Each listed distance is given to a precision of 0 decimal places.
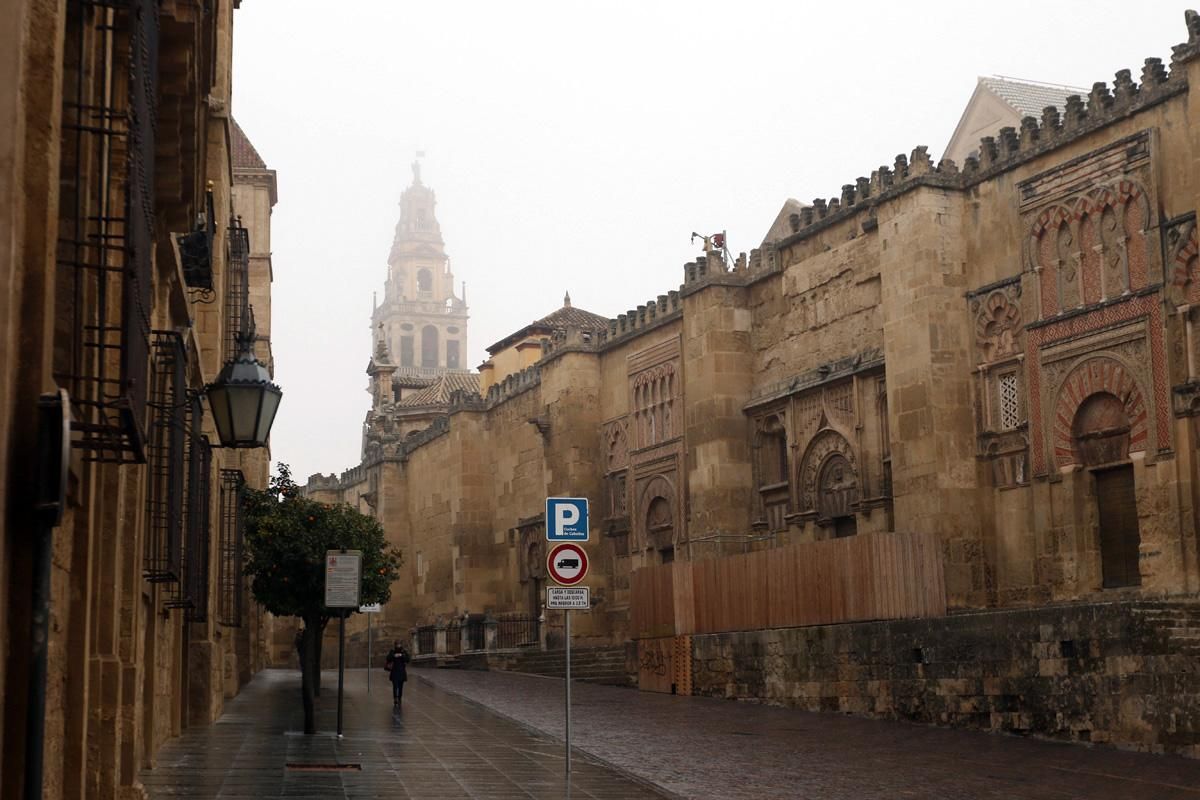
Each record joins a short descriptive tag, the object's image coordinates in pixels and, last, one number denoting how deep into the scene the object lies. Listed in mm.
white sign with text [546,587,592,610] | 14273
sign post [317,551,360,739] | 18203
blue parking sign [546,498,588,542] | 14562
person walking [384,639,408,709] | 24953
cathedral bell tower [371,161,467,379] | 138375
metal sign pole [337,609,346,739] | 18091
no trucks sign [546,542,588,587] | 14516
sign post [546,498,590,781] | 14523
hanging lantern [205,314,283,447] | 9734
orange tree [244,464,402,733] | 23078
